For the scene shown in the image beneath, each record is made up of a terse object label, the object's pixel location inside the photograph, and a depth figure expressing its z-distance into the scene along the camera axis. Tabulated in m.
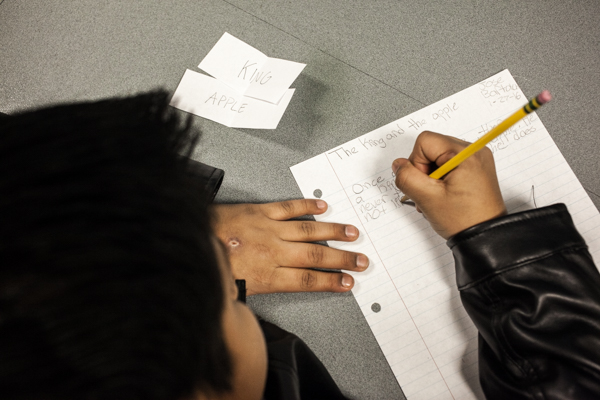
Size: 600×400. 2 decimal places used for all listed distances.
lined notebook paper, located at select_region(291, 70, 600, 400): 0.50
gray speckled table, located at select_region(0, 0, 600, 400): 0.59
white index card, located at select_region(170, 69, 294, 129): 0.60
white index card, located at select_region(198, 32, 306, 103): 0.61
